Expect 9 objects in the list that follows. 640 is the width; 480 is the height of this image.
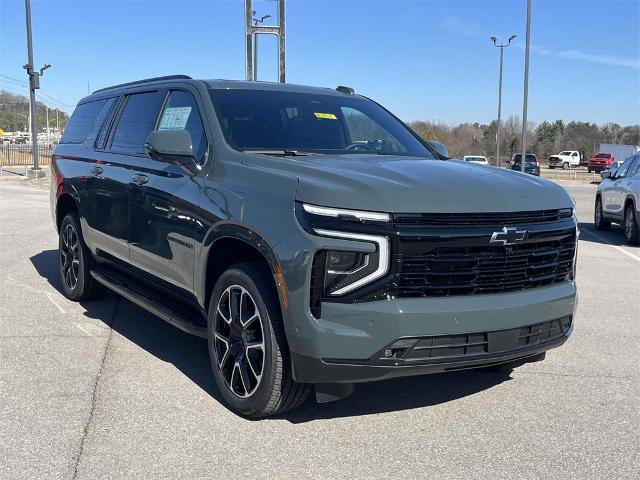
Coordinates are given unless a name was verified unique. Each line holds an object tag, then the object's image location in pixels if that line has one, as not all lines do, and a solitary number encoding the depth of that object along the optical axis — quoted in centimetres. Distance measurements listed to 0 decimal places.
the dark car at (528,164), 4397
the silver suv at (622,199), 1206
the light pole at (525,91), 3341
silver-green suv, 333
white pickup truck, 6981
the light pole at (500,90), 4885
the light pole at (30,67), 2702
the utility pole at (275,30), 1523
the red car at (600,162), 5836
